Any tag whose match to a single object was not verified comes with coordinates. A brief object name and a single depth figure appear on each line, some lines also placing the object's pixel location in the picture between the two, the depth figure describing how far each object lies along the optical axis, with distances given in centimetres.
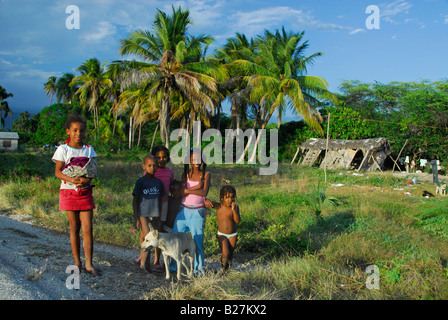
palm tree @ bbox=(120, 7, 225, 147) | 1559
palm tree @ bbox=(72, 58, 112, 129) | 3142
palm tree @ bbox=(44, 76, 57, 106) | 5212
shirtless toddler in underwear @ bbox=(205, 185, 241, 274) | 402
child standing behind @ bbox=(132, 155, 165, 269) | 381
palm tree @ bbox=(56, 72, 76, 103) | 4767
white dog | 358
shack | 1927
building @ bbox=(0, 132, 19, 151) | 2953
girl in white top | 353
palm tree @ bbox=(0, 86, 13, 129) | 5424
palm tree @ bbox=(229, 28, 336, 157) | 2016
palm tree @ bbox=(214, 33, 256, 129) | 2217
